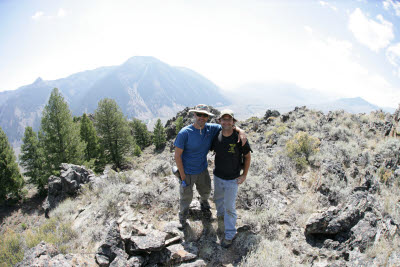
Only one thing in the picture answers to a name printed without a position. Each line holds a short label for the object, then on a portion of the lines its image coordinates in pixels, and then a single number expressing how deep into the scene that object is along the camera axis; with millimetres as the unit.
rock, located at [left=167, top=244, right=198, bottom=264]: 3121
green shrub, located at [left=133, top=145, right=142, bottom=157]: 31383
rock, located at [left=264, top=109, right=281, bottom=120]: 26367
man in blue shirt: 3594
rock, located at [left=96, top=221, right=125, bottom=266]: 3087
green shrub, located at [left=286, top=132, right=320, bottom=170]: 7314
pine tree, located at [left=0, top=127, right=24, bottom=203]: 17372
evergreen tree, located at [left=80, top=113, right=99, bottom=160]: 20219
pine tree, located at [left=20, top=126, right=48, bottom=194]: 18859
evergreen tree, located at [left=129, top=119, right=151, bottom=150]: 42875
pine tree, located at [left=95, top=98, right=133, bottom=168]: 20391
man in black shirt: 3461
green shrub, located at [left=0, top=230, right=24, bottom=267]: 3284
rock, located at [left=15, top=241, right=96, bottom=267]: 2739
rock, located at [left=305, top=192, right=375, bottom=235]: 3398
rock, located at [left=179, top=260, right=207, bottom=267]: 2996
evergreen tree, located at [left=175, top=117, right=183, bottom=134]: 38450
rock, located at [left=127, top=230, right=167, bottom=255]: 3062
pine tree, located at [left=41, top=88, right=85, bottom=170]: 15508
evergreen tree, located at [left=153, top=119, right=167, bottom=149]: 36844
